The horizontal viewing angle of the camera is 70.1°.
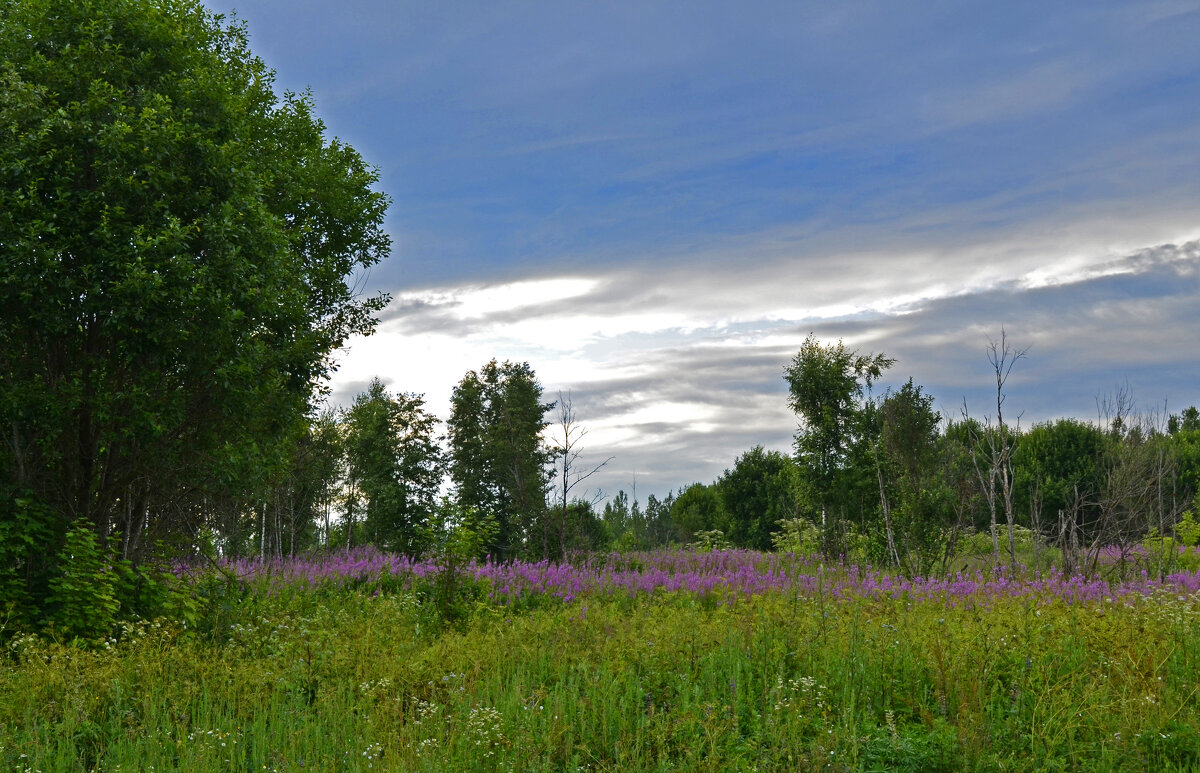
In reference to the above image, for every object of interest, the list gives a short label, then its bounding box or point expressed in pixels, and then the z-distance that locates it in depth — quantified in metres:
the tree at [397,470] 26.58
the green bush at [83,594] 9.12
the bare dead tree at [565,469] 16.47
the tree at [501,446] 24.95
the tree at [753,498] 41.06
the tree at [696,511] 42.69
